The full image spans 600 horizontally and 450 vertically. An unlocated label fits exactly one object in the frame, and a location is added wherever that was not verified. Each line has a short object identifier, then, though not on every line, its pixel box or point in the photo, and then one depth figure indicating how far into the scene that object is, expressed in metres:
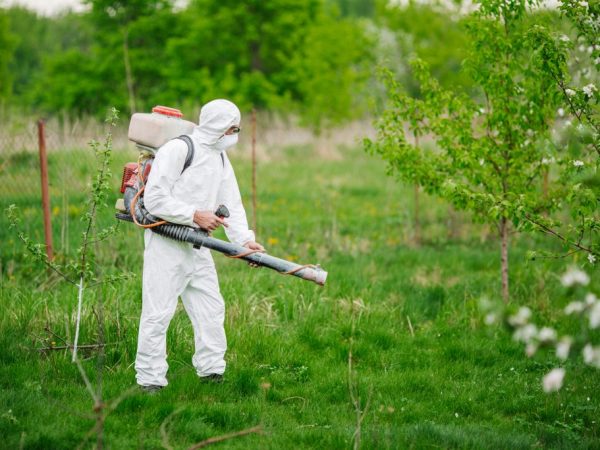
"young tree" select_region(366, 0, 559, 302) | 12.63
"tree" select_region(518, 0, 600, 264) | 8.57
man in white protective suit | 9.02
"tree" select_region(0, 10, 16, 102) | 64.62
